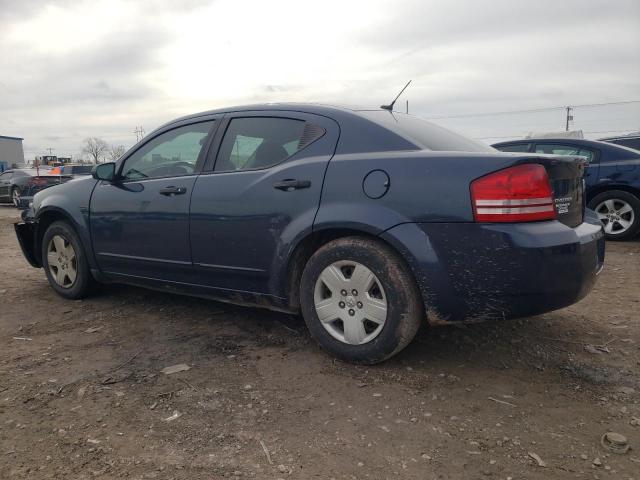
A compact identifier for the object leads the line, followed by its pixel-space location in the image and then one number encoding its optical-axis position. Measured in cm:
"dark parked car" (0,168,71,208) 1642
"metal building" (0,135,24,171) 7338
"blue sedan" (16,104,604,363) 256
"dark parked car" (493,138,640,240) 685
